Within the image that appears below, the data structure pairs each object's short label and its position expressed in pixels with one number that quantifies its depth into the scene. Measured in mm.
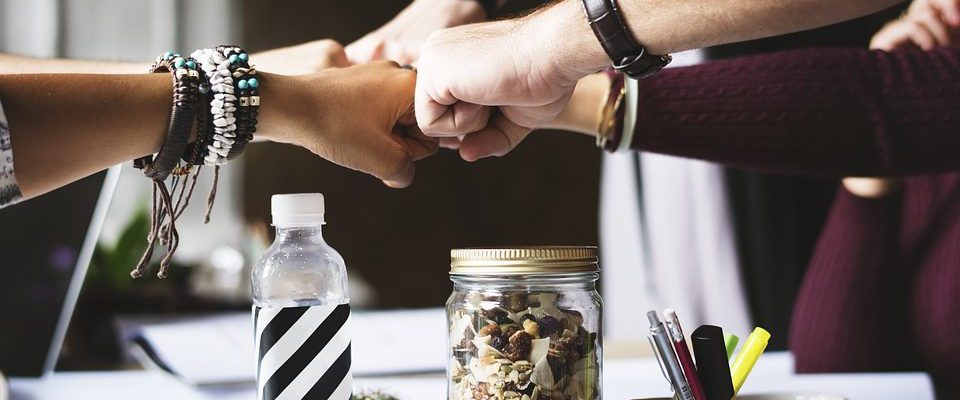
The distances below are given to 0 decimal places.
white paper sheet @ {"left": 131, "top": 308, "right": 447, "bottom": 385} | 887
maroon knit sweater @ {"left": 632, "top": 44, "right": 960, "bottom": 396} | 983
